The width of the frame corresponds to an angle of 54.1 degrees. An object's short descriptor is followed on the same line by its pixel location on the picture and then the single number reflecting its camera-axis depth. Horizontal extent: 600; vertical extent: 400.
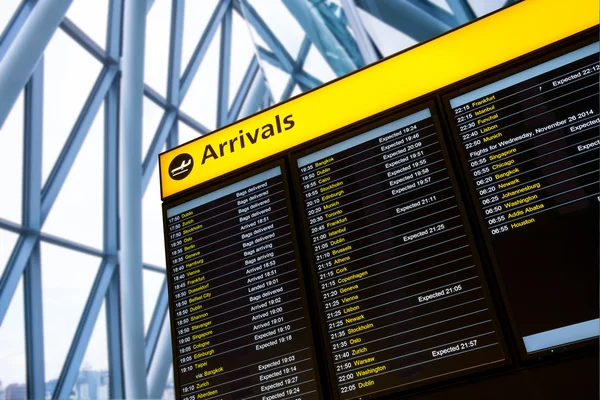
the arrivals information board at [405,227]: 2.57
